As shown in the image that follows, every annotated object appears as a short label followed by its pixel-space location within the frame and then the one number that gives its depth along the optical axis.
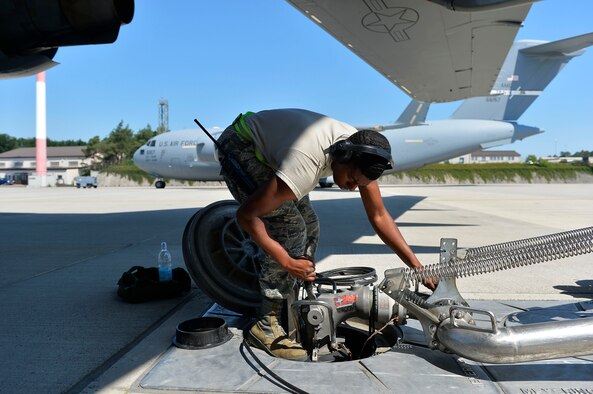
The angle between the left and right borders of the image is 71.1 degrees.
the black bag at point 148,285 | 3.53
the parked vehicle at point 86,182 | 42.44
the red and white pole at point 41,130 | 48.56
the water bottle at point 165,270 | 3.78
